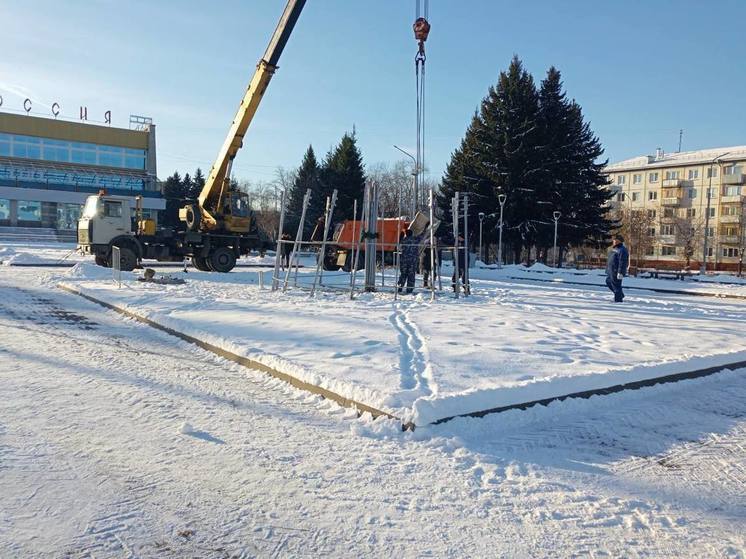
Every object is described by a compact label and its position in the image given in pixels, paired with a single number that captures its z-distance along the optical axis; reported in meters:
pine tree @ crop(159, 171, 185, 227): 73.79
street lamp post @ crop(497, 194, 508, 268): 37.16
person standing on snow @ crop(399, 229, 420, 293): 15.22
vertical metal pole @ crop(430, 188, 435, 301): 13.94
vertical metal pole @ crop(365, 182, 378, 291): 14.86
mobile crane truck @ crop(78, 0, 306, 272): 22.02
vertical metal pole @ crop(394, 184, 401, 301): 14.16
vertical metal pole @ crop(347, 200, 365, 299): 13.96
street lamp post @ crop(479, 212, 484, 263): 42.37
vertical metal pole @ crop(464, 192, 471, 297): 14.71
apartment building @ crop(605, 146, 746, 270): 72.93
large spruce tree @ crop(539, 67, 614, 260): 44.16
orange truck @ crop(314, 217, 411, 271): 26.92
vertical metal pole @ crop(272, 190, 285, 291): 15.93
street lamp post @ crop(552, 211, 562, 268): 39.67
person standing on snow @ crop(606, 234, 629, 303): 14.91
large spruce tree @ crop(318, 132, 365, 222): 52.75
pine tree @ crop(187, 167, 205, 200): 71.88
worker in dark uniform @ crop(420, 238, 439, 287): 15.53
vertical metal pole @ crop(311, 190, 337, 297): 14.80
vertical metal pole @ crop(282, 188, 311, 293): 15.27
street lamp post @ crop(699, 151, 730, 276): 33.40
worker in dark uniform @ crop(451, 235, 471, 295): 14.62
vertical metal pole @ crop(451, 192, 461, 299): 14.51
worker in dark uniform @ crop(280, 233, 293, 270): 25.01
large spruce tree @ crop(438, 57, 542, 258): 43.78
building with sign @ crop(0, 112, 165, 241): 55.91
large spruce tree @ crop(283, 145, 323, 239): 55.25
